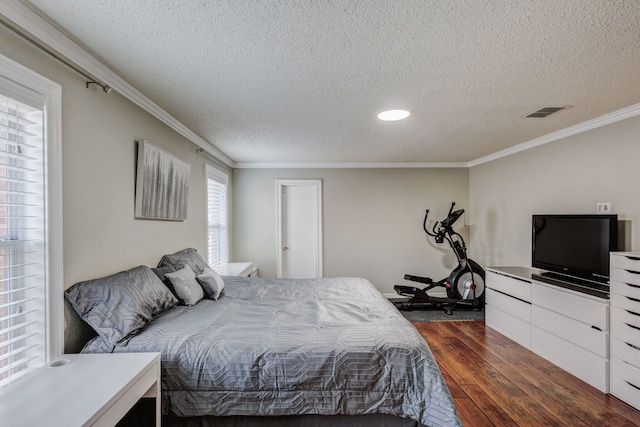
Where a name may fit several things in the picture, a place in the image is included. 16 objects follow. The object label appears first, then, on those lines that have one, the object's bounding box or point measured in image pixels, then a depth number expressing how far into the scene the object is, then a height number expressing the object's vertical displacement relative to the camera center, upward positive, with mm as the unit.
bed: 1564 -860
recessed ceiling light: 2629 +895
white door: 5016 -275
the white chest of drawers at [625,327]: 2154 -860
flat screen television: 2609 -307
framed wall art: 2317 +255
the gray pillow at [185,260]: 2643 -444
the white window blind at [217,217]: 3964 -62
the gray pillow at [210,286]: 2572 -638
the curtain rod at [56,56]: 1316 +824
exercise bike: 4344 -1138
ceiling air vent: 2568 +910
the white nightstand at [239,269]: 4008 -796
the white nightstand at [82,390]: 1073 -735
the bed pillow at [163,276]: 2365 -509
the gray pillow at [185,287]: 2328 -594
